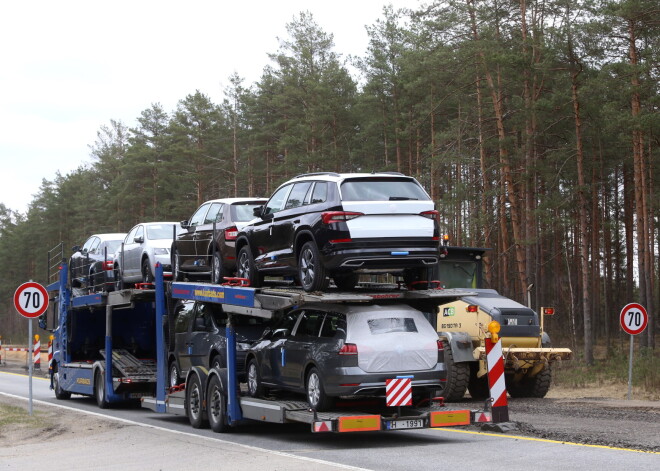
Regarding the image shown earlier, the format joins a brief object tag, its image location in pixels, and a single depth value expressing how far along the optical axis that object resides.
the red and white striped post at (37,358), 38.94
